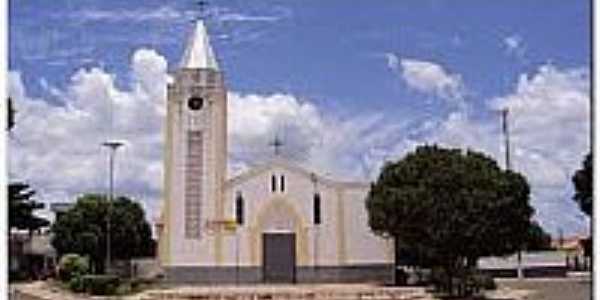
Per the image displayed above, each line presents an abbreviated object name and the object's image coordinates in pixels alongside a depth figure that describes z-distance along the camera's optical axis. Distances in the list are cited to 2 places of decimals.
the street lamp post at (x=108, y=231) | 24.52
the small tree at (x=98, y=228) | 25.12
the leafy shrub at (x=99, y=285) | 18.64
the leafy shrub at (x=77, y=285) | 18.88
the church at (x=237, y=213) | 23.98
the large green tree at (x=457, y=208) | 18.20
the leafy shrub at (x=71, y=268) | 20.83
